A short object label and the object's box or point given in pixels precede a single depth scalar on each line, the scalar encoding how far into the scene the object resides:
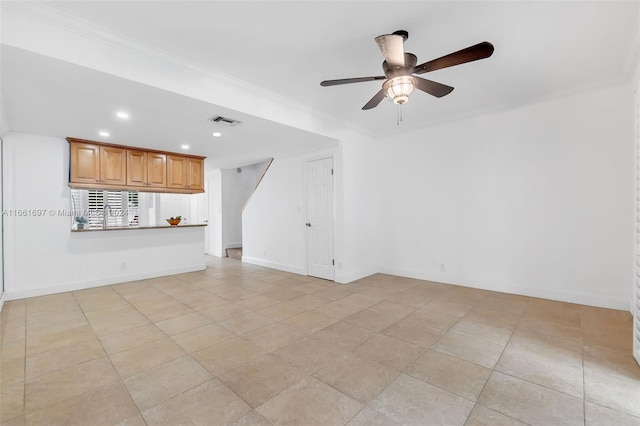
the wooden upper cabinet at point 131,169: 4.45
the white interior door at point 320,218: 5.04
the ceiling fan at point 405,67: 1.97
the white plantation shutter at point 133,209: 5.38
